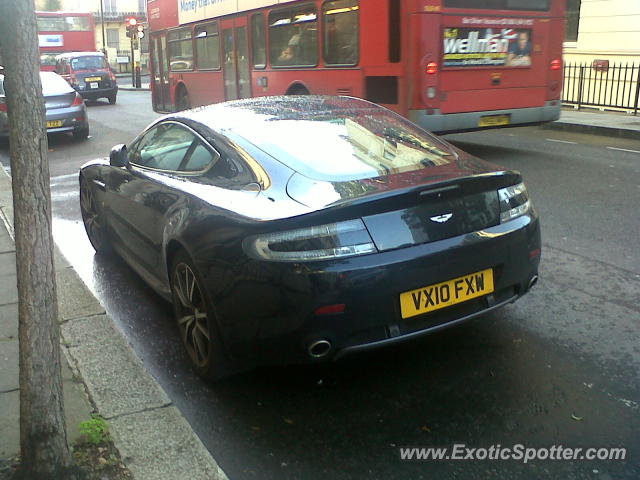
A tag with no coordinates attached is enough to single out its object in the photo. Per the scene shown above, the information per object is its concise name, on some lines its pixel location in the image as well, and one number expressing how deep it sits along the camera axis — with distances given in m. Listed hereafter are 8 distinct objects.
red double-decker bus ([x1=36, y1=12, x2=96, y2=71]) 35.62
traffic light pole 39.09
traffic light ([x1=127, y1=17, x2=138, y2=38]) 35.59
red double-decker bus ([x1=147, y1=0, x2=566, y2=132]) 9.48
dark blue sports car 3.10
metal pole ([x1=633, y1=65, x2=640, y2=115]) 14.88
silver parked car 14.09
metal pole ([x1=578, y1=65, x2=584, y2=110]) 16.79
